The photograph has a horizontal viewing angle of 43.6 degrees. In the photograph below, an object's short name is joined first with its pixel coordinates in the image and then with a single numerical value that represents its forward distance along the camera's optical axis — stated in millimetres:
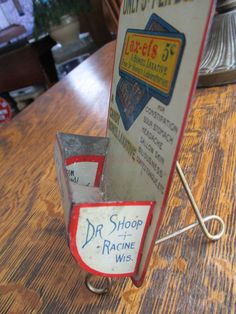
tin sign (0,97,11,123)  1694
